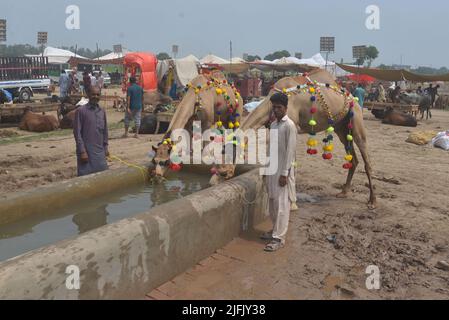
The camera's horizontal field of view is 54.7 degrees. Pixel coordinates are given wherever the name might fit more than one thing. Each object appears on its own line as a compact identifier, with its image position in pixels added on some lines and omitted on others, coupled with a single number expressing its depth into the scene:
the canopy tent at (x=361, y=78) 27.76
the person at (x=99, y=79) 20.16
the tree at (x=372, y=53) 76.44
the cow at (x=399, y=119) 17.15
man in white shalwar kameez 4.64
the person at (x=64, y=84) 17.72
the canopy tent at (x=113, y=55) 40.12
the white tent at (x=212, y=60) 28.91
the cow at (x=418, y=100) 20.19
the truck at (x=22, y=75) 18.91
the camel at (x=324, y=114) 5.77
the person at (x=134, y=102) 11.55
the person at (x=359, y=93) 17.02
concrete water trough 2.75
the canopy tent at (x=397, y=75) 18.73
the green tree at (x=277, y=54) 86.86
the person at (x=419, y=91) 23.02
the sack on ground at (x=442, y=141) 11.81
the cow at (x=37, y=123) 12.89
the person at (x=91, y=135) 5.30
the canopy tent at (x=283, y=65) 26.85
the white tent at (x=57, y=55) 42.09
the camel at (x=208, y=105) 6.58
